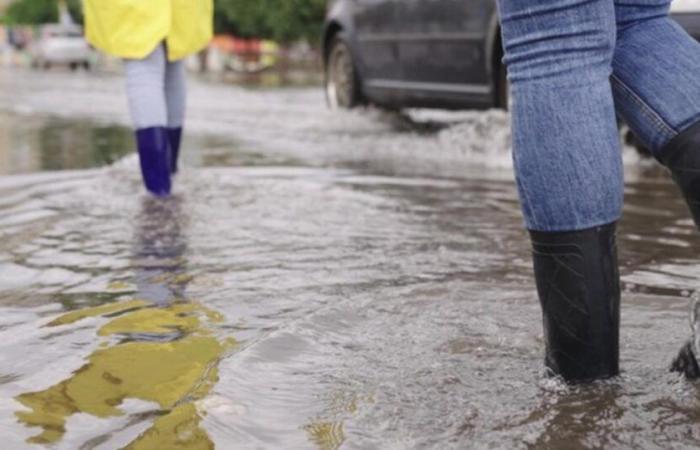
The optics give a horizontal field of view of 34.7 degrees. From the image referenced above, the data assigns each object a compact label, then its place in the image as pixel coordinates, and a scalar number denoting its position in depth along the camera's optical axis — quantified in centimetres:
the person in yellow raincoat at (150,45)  442
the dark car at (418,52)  671
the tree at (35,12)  7575
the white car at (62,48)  3825
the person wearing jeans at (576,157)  181
